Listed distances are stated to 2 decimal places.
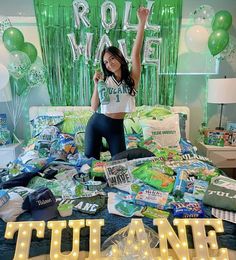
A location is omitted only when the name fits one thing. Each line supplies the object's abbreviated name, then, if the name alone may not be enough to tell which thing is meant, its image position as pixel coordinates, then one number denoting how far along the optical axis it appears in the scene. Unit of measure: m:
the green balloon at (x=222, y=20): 2.81
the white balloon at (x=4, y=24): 2.78
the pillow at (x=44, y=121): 2.79
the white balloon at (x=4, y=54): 2.79
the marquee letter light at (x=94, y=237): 1.19
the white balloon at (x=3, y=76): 2.69
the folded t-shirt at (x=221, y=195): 1.41
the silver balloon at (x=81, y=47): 2.95
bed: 1.26
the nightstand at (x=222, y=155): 2.93
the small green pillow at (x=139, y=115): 2.75
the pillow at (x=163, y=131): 2.61
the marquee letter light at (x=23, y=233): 1.18
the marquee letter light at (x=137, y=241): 1.20
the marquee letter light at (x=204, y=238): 1.20
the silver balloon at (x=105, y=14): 2.89
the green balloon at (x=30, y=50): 2.83
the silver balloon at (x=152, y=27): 2.96
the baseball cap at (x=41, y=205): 1.35
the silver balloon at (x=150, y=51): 2.98
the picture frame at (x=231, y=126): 3.07
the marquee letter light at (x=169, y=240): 1.19
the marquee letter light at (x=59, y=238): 1.19
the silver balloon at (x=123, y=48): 2.97
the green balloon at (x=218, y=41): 2.75
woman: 2.12
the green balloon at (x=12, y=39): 2.70
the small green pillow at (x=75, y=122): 2.71
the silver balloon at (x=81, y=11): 2.88
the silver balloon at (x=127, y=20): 2.88
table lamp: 2.82
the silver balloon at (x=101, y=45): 2.97
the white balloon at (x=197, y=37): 2.86
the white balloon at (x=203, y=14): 2.80
